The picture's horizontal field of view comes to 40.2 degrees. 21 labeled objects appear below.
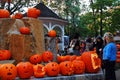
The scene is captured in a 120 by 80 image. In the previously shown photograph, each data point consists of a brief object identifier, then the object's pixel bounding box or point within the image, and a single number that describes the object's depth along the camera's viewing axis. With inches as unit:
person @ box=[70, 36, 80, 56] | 292.8
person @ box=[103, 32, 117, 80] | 185.7
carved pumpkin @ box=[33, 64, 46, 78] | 160.8
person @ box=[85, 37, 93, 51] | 389.2
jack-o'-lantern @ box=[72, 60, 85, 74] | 173.8
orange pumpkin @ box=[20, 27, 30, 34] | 191.1
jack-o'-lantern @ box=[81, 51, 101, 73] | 180.1
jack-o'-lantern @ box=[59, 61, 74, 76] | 168.7
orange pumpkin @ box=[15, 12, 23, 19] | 214.5
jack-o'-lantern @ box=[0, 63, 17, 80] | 153.3
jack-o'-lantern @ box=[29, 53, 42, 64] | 188.6
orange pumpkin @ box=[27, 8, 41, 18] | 213.2
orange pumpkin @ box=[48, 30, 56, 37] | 221.8
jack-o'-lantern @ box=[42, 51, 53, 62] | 199.3
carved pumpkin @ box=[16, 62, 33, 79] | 158.6
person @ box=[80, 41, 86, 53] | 354.4
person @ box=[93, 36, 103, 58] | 292.4
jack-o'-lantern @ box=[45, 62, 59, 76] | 165.2
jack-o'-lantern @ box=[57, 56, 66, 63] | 221.7
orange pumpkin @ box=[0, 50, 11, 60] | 184.3
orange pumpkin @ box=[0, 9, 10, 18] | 205.0
